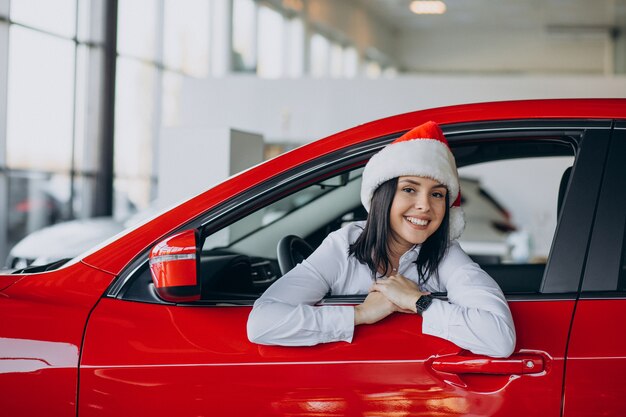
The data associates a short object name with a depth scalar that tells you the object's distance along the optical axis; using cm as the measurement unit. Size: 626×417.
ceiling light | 1555
